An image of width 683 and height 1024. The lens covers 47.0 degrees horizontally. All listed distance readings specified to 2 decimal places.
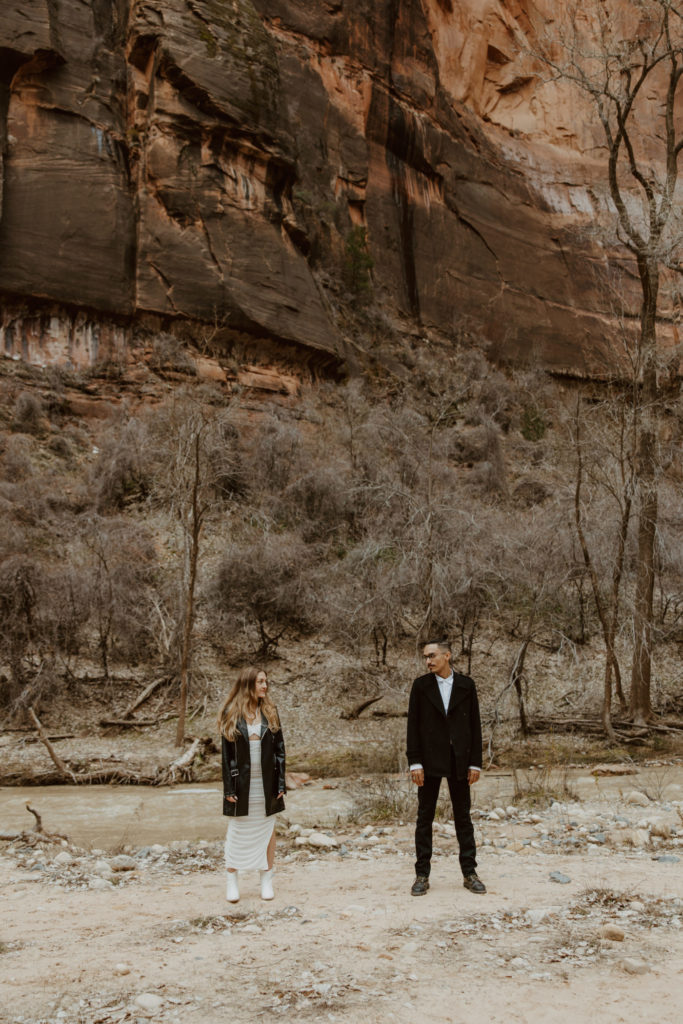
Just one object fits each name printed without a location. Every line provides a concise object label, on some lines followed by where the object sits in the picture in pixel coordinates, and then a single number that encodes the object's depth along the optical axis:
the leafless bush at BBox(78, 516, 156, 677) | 16.09
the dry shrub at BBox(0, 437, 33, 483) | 22.12
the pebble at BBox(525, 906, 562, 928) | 4.49
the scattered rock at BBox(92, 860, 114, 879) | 6.27
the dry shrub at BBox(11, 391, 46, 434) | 23.88
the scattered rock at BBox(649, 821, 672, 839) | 6.78
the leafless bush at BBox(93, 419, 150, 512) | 22.64
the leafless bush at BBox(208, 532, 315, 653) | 17.48
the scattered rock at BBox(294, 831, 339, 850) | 6.98
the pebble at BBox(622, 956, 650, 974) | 3.63
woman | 5.09
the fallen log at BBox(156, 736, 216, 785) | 11.59
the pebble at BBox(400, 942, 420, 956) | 4.05
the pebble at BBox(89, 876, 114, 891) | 5.90
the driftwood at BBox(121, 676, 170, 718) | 14.75
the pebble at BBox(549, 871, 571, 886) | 5.38
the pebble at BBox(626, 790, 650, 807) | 8.84
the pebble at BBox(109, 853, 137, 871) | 6.52
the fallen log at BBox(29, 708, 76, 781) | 11.53
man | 5.11
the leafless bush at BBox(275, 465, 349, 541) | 21.25
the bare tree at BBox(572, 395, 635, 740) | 13.31
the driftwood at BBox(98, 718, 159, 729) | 14.39
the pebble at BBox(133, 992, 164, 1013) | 3.42
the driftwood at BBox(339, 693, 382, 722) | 15.38
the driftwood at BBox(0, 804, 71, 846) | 7.64
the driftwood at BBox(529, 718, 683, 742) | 13.35
